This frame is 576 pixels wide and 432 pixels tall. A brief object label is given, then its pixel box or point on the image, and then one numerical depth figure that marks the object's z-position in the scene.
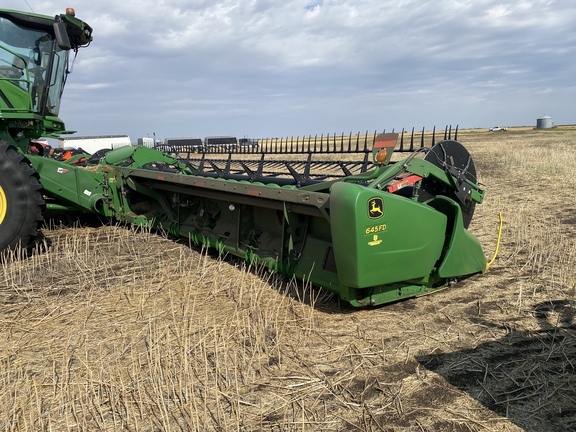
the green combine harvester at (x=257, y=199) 3.03
